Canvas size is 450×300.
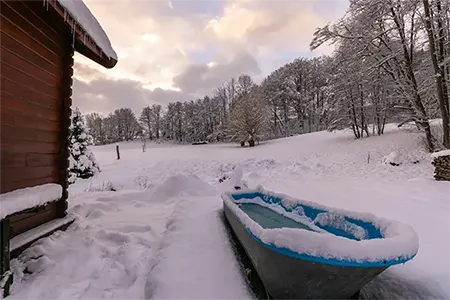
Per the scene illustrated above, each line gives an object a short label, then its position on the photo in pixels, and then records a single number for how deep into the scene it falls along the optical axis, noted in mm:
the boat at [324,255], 1532
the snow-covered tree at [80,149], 10759
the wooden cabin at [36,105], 2684
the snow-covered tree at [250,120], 21109
